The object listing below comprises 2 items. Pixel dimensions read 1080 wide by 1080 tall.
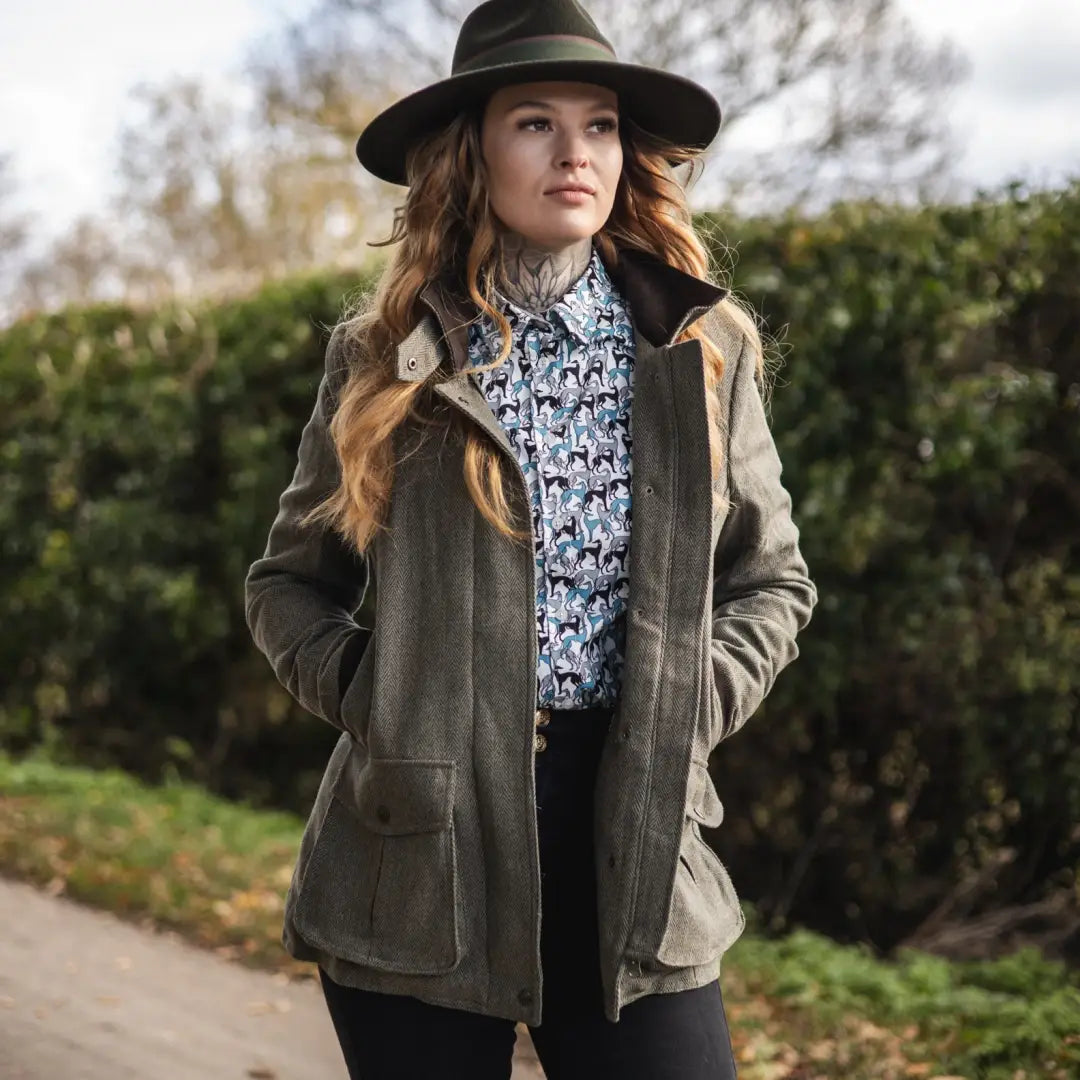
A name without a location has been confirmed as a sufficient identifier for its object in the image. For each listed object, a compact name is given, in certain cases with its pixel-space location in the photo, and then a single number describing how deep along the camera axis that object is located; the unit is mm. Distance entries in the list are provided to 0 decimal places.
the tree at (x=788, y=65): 18406
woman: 2166
